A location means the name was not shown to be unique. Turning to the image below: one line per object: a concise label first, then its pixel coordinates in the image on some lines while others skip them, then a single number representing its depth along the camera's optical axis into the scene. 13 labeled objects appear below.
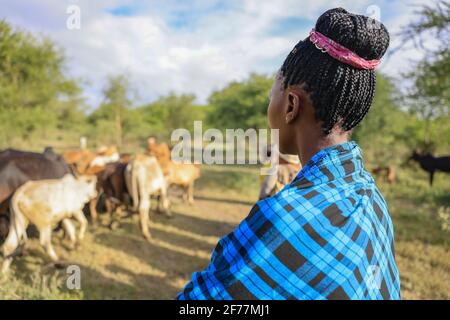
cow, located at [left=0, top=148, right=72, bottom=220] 5.61
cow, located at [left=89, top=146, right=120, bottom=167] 9.08
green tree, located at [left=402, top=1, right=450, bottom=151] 6.30
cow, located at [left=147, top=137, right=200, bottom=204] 9.09
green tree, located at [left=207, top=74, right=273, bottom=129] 18.03
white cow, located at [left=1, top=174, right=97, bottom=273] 4.97
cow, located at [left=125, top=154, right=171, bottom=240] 7.06
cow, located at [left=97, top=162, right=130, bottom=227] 7.73
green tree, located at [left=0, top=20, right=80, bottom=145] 13.18
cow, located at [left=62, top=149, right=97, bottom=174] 9.20
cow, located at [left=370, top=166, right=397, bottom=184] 13.98
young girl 0.86
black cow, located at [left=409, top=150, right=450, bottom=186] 10.48
